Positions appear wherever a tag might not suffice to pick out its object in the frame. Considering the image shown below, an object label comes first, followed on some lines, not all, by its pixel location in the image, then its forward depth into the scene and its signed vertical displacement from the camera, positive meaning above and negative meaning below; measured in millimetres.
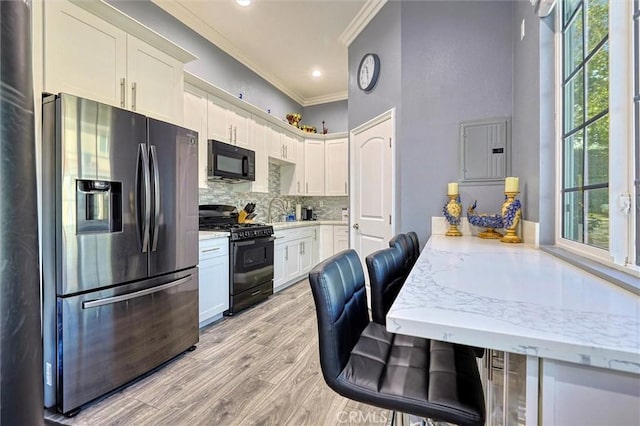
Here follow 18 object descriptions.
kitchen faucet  4707 +98
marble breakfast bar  532 -244
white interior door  2859 +268
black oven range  3012 -483
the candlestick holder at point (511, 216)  1948 -46
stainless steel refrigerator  1562 -219
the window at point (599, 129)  1044 +342
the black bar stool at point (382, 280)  1223 -311
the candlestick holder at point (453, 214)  2344 -37
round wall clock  2971 +1458
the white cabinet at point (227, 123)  3199 +1023
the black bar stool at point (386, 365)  815 -523
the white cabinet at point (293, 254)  3885 -645
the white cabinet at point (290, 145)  4590 +1043
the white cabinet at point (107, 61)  1688 +1008
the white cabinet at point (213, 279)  2646 -652
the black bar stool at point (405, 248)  1639 -231
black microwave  3125 +555
